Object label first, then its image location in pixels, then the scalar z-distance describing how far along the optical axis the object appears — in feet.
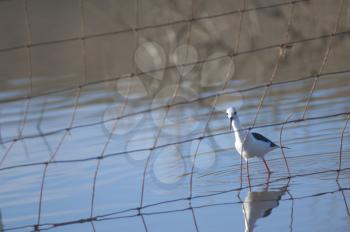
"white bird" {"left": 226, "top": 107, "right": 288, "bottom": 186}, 53.26
